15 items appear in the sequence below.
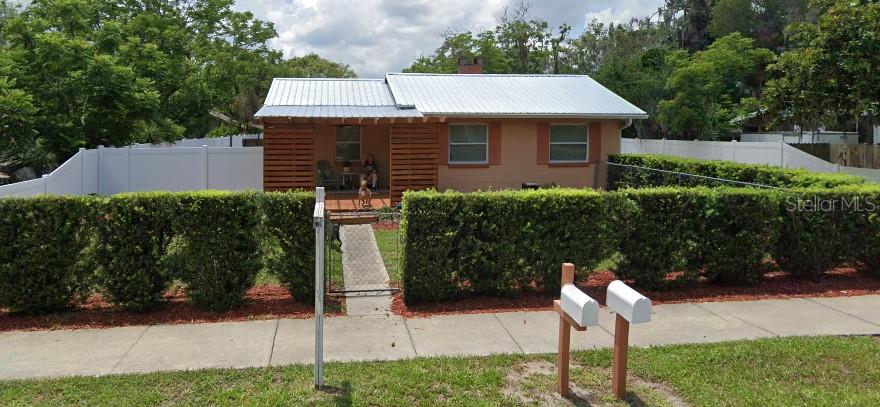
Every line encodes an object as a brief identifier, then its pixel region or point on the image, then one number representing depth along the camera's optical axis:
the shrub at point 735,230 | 7.93
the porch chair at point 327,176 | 18.58
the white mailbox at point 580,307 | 4.38
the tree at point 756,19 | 45.59
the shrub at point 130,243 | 6.84
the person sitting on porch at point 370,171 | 18.25
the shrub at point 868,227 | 8.37
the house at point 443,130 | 16.06
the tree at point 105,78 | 16.83
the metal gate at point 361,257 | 8.31
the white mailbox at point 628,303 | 4.34
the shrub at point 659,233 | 7.75
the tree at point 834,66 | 18.41
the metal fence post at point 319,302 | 4.84
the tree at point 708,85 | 30.17
